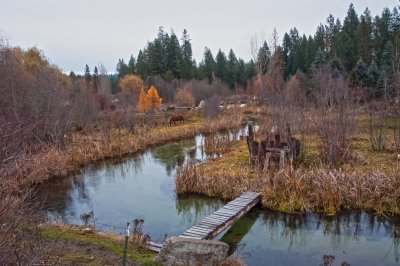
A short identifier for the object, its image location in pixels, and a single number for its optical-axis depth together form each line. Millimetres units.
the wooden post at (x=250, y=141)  12787
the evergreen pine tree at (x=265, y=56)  42344
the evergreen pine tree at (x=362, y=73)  28525
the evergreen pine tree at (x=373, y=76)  28456
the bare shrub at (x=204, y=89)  39469
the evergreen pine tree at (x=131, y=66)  54503
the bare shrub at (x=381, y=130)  13609
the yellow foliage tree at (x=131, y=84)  38394
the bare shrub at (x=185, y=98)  36219
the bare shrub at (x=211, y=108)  26250
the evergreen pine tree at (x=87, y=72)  51931
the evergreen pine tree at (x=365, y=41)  40522
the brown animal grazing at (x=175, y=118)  26469
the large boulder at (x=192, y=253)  6230
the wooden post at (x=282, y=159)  11239
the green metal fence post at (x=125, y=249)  5081
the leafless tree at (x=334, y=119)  12119
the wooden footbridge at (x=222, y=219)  7549
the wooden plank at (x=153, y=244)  7072
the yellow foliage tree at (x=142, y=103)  28953
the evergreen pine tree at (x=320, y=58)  37125
